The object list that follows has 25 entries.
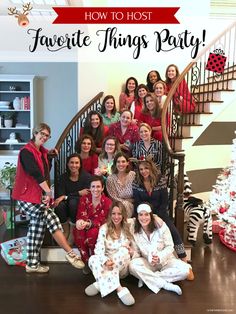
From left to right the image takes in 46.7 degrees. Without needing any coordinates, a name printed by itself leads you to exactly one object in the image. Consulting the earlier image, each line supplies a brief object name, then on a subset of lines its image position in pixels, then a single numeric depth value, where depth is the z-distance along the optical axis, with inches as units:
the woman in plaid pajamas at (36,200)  101.0
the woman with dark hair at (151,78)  163.3
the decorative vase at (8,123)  178.4
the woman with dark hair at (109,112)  144.2
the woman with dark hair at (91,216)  102.3
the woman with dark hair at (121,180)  110.9
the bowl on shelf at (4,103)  177.3
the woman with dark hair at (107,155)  118.3
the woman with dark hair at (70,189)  110.2
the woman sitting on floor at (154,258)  94.7
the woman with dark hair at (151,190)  107.6
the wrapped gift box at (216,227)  141.2
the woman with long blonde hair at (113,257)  90.6
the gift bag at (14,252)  110.7
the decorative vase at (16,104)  178.0
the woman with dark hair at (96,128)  132.0
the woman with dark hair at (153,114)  131.6
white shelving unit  175.2
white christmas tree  123.1
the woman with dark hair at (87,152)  122.9
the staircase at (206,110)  144.1
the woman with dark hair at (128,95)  163.9
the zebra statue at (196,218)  122.9
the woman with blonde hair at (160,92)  141.6
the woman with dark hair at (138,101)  148.4
